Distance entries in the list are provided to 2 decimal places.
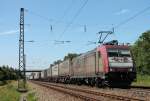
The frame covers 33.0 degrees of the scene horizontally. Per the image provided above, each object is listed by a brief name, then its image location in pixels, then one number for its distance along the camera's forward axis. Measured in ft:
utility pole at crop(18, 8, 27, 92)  88.68
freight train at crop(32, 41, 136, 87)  62.00
